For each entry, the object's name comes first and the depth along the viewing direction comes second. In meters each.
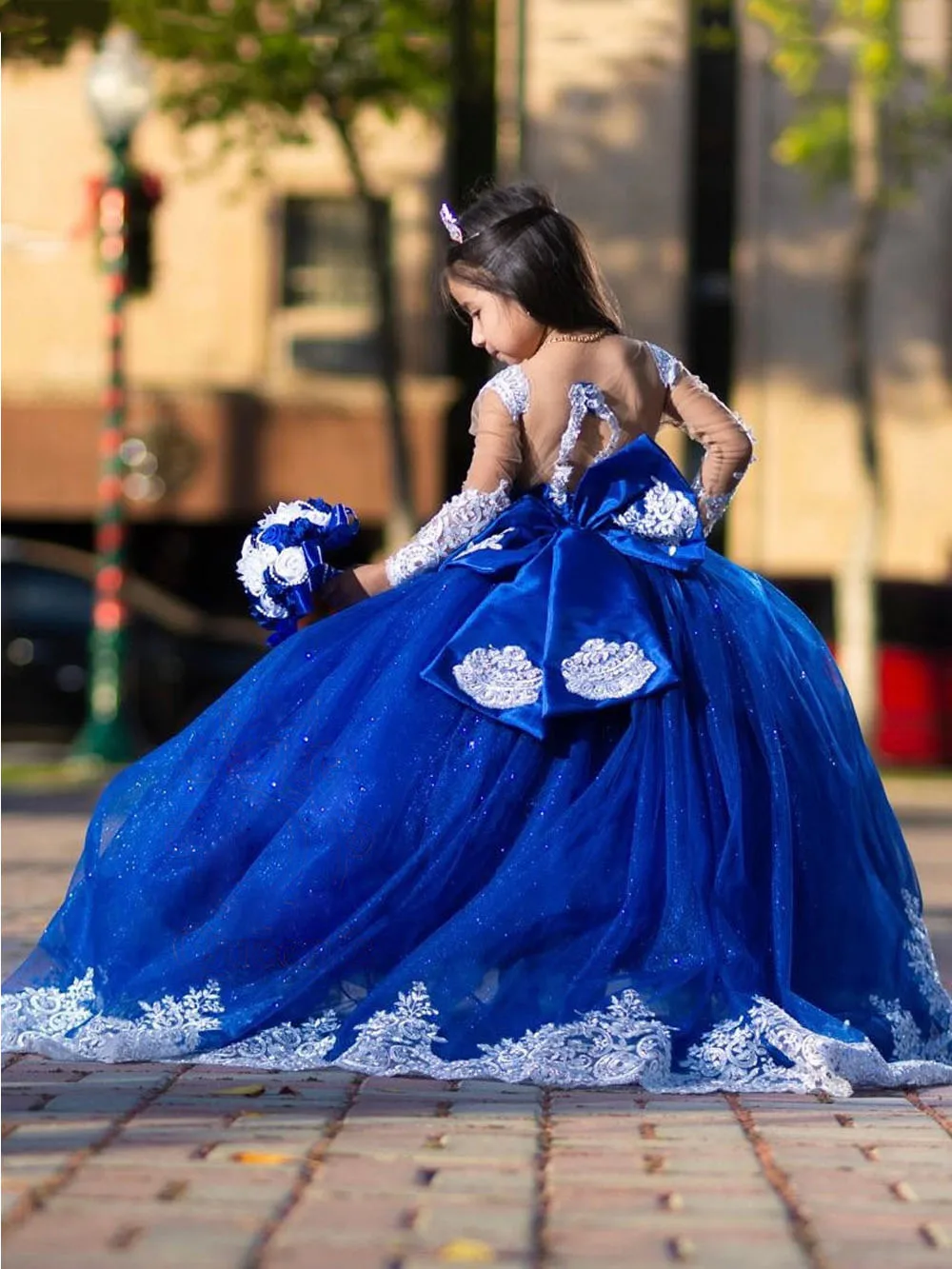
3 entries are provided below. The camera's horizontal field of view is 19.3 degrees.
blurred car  20.19
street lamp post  18.53
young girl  5.39
